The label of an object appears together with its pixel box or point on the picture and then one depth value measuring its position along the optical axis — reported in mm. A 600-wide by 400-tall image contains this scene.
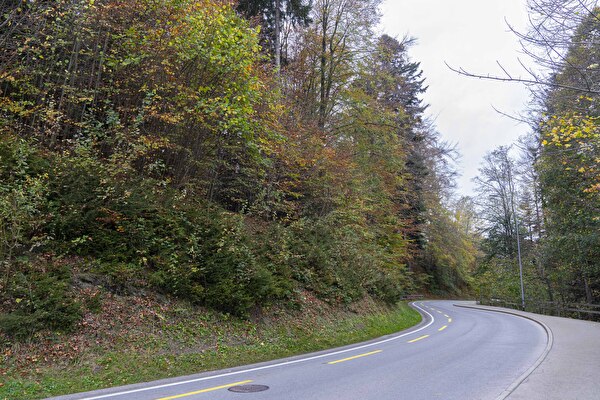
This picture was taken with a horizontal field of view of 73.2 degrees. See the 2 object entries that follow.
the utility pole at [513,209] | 32650
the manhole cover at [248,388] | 6871
